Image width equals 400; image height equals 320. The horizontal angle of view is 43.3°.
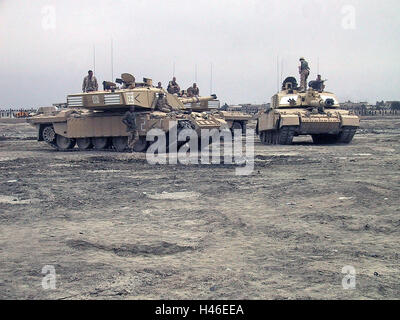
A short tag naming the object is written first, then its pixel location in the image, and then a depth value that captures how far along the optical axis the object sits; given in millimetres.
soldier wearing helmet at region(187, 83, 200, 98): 25234
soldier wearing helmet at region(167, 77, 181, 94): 23766
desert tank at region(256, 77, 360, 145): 18531
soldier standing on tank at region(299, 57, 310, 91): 21361
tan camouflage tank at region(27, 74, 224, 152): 17172
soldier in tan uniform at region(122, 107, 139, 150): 16797
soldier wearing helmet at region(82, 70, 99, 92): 18892
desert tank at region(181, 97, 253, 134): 24295
